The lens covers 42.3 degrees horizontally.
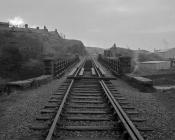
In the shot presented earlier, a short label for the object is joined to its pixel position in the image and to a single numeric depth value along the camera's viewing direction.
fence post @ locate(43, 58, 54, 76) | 14.07
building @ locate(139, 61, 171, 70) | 38.28
